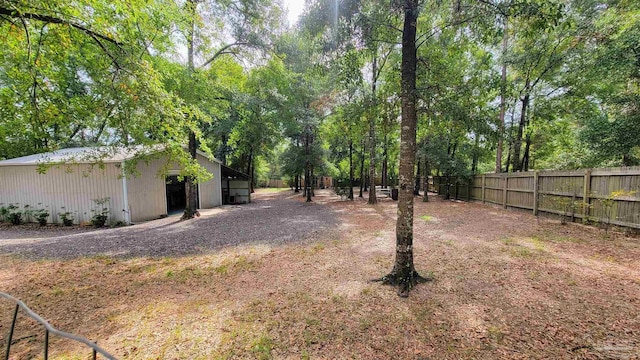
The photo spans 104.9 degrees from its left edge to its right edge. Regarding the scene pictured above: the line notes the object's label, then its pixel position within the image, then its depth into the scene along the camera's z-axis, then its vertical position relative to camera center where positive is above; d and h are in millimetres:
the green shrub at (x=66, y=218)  9852 -1834
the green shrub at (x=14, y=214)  10320 -1762
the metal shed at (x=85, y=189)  9523 -692
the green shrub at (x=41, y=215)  9939 -1746
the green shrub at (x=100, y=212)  9453 -1581
